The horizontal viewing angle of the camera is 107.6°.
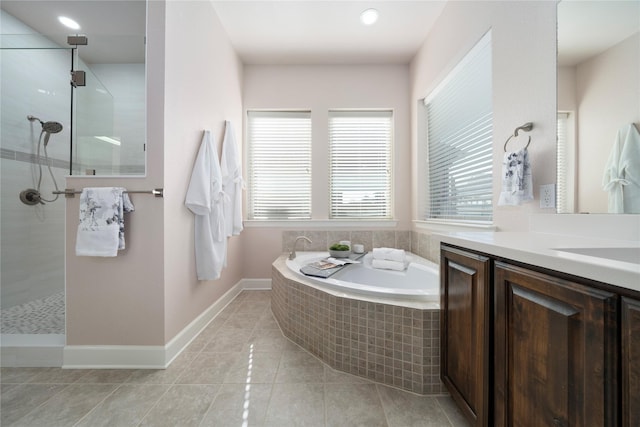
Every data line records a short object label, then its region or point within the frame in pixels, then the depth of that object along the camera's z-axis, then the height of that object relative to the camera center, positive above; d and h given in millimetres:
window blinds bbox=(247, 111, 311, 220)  2926 +620
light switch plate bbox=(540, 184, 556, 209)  1107 +89
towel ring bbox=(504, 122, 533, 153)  1226 +458
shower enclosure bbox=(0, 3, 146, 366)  1567 +479
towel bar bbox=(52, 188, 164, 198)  1440 +141
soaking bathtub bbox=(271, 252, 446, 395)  1231 -677
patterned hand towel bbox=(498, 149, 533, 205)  1197 +184
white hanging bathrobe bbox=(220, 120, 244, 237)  2264 +324
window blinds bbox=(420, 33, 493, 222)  1673 +614
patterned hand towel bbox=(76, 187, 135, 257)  1380 -51
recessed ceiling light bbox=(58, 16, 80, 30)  1911 +1593
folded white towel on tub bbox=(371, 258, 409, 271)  2146 -468
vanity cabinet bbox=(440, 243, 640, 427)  466 -347
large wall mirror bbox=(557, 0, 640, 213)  862 +497
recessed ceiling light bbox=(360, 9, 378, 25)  2074 +1788
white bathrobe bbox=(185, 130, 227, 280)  1748 +41
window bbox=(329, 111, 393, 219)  2895 +633
